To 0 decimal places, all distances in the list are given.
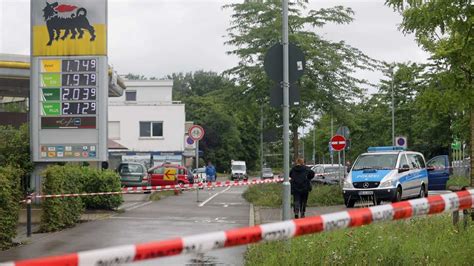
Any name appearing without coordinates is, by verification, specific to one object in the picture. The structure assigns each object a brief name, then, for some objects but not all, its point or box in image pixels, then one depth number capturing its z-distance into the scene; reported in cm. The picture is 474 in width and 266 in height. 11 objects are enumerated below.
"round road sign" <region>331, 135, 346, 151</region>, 2480
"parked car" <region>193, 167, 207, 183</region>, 4326
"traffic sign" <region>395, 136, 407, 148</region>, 3400
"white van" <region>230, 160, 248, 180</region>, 7213
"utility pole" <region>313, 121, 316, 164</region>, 7600
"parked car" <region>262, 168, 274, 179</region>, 7019
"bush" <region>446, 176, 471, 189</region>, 2812
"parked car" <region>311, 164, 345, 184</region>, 3204
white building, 6322
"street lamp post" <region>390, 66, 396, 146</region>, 4128
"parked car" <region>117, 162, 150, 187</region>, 3142
